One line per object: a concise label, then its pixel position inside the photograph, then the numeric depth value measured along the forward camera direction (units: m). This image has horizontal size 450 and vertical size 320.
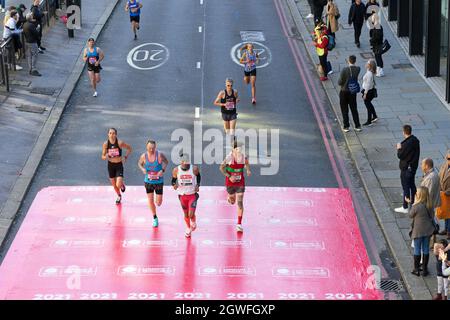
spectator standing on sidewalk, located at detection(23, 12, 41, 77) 32.50
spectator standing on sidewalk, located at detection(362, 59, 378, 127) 27.28
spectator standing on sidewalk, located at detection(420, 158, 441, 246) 19.03
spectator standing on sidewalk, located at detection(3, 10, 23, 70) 32.34
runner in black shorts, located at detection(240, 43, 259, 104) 29.30
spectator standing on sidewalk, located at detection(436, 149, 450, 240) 19.73
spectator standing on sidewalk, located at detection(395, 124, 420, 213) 21.31
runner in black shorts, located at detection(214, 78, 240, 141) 25.94
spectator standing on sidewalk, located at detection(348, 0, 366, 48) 34.72
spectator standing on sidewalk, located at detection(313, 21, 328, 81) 31.44
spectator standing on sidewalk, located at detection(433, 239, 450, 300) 17.23
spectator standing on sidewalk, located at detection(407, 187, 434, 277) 18.39
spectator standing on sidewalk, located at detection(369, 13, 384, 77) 31.92
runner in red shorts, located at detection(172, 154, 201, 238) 19.92
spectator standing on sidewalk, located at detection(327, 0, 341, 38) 34.49
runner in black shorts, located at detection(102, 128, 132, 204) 21.62
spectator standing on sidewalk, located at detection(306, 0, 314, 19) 40.06
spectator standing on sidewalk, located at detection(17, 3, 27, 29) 33.09
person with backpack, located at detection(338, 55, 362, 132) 26.95
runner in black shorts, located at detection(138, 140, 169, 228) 20.70
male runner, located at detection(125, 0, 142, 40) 36.69
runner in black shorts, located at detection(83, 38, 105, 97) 29.53
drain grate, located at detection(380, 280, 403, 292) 18.75
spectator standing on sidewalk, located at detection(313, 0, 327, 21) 37.28
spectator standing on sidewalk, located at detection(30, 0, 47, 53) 34.41
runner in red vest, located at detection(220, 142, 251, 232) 20.38
